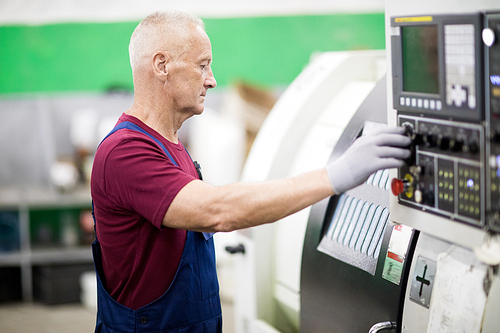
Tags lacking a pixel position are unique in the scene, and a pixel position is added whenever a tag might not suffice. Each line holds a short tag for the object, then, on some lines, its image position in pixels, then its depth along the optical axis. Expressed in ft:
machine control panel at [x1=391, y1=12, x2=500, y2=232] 6.96
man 7.85
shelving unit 20.93
